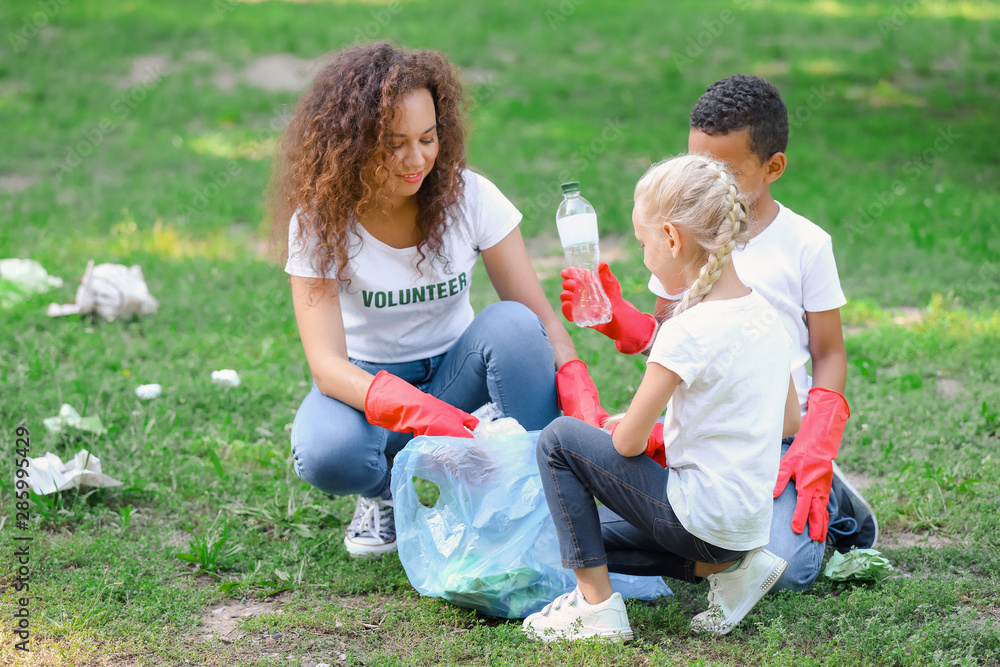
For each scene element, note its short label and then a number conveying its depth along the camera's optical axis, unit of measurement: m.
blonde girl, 3.85
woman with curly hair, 4.75
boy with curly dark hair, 4.67
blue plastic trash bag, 4.41
